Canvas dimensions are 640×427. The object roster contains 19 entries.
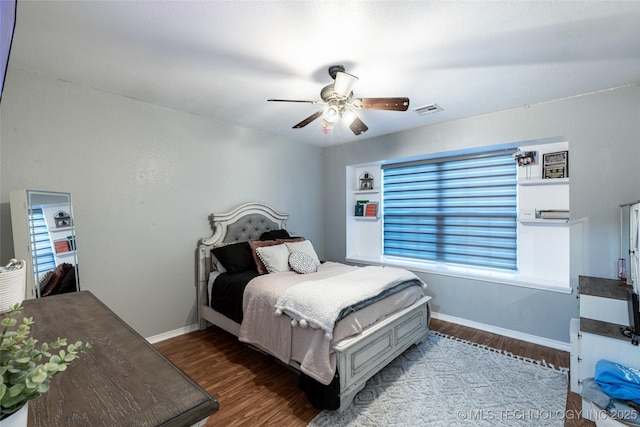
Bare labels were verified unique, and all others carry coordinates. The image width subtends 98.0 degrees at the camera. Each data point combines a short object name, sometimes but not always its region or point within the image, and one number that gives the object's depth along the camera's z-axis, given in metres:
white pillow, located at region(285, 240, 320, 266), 3.19
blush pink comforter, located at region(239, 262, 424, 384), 1.89
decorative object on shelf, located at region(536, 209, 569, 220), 2.85
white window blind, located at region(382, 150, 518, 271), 3.32
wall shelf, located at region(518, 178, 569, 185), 2.84
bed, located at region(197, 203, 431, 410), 1.90
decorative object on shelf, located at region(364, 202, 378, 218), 4.37
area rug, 1.85
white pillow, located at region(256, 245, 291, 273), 2.92
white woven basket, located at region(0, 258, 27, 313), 1.18
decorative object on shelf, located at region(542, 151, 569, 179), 2.86
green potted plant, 0.47
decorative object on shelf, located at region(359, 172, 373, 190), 4.43
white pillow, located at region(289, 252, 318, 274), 2.91
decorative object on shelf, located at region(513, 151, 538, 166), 3.06
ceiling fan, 1.94
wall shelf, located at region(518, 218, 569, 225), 2.82
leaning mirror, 1.99
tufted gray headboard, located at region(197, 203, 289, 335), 3.13
